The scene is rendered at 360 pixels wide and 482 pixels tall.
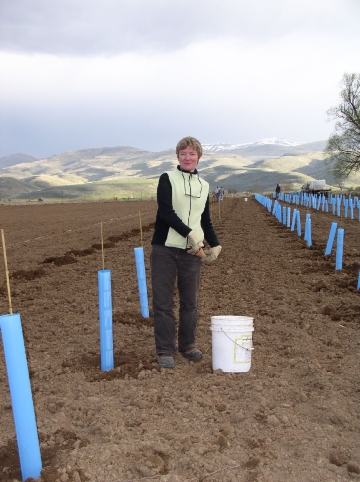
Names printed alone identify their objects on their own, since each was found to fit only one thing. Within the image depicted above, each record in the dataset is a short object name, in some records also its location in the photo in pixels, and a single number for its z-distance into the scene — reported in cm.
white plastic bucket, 438
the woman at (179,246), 439
